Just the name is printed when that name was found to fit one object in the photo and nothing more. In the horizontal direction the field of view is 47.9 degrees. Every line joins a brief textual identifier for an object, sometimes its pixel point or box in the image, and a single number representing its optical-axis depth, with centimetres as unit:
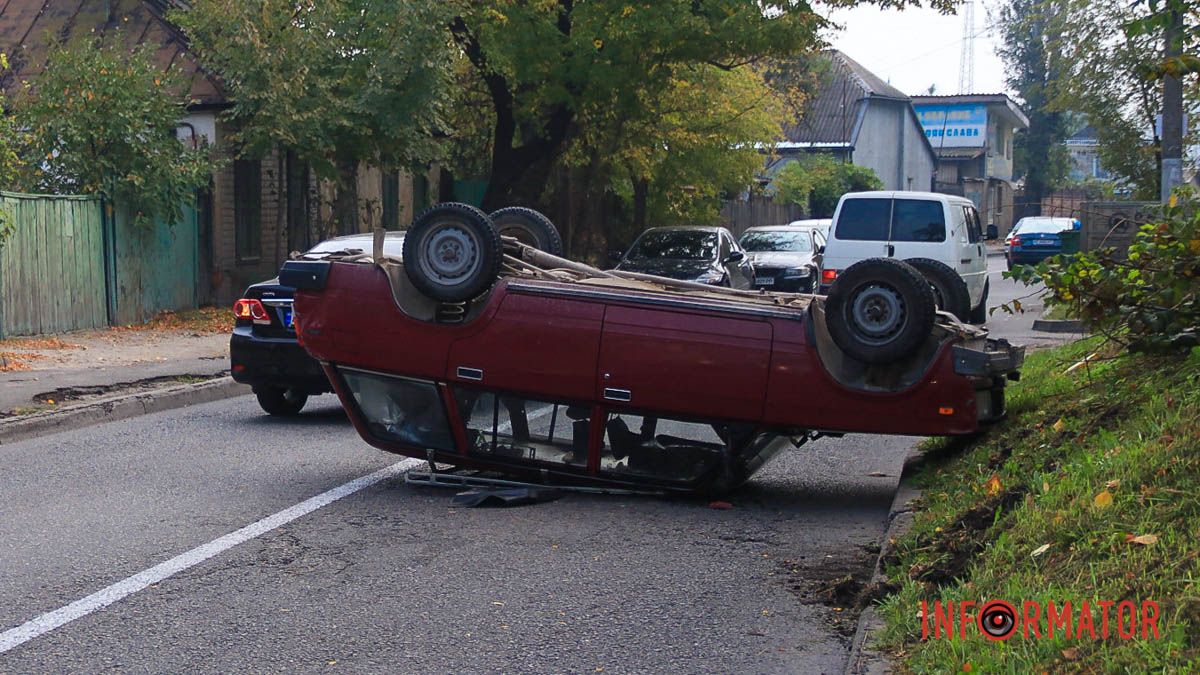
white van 1916
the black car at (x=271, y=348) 1136
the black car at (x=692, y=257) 2017
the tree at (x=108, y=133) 1903
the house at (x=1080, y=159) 8019
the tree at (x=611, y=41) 2189
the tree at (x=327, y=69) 2044
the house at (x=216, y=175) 2339
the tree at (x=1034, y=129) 7731
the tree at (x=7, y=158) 1634
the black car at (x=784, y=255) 2342
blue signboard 6775
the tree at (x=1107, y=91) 2666
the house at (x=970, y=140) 6750
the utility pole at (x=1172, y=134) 1752
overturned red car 782
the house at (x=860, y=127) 5594
